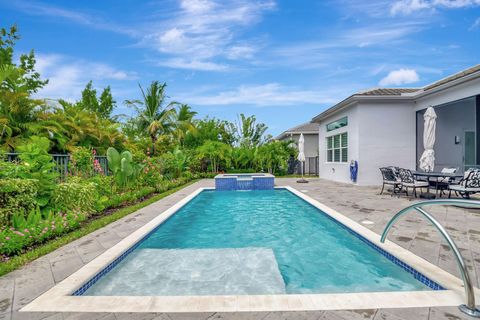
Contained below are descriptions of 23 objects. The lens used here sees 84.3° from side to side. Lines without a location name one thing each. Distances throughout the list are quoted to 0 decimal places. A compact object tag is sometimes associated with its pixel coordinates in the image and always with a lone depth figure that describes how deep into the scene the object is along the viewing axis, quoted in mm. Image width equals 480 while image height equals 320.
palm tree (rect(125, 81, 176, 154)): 22453
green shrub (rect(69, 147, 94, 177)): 7889
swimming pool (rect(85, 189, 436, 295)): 3461
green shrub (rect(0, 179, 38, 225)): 4410
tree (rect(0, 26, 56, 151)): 8503
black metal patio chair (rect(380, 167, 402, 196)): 9080
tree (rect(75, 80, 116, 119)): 32500
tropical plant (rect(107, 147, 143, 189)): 9406
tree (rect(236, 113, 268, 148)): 28953
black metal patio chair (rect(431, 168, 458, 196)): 8398
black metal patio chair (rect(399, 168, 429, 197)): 8323
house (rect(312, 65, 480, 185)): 12133
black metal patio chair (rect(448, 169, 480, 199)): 7095
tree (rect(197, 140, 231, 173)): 19219
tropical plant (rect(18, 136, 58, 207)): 5008
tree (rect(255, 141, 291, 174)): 19688
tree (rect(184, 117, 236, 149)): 23283
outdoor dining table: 7808
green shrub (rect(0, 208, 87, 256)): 4039
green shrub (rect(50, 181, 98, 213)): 5406
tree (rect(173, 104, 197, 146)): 22641
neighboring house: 22219
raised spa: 12914
